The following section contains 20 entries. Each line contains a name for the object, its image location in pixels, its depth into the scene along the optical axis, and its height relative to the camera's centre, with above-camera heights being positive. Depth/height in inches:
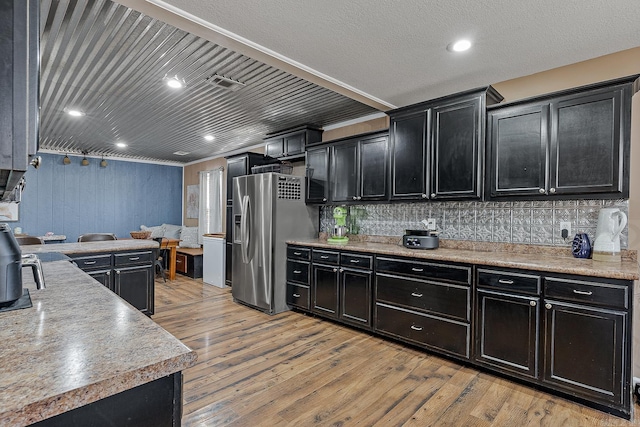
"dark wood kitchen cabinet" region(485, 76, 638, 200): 88.9 +20.4
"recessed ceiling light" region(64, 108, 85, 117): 166.7 +51.4
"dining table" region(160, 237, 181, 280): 241.9 -29.9
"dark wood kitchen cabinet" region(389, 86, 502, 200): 112.1 +24.2
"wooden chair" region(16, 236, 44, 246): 151.7 -14.4
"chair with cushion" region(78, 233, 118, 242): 163.6 -13.9
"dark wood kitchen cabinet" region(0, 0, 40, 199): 25.9 +10.2
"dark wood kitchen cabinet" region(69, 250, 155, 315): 128.5 -25.6
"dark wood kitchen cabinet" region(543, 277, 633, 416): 78.4 -31.7
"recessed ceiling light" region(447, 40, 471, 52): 92.6 +48.2
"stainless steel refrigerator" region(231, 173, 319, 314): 158.4 -10.2
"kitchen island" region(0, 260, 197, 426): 25.1 -14.0
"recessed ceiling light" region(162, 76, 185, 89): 124.5 +50.2
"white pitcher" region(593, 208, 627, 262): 91.7 -6.0
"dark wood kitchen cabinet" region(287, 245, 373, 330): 132.1 -31.8
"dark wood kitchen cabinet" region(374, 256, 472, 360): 104.1 -31.7
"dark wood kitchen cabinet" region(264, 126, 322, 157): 181.2 +41.0
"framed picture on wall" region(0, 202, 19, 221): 250.5 -1.1
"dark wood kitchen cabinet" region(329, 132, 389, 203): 141.5 +19.8
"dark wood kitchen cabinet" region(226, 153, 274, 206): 203.6 +30.4
